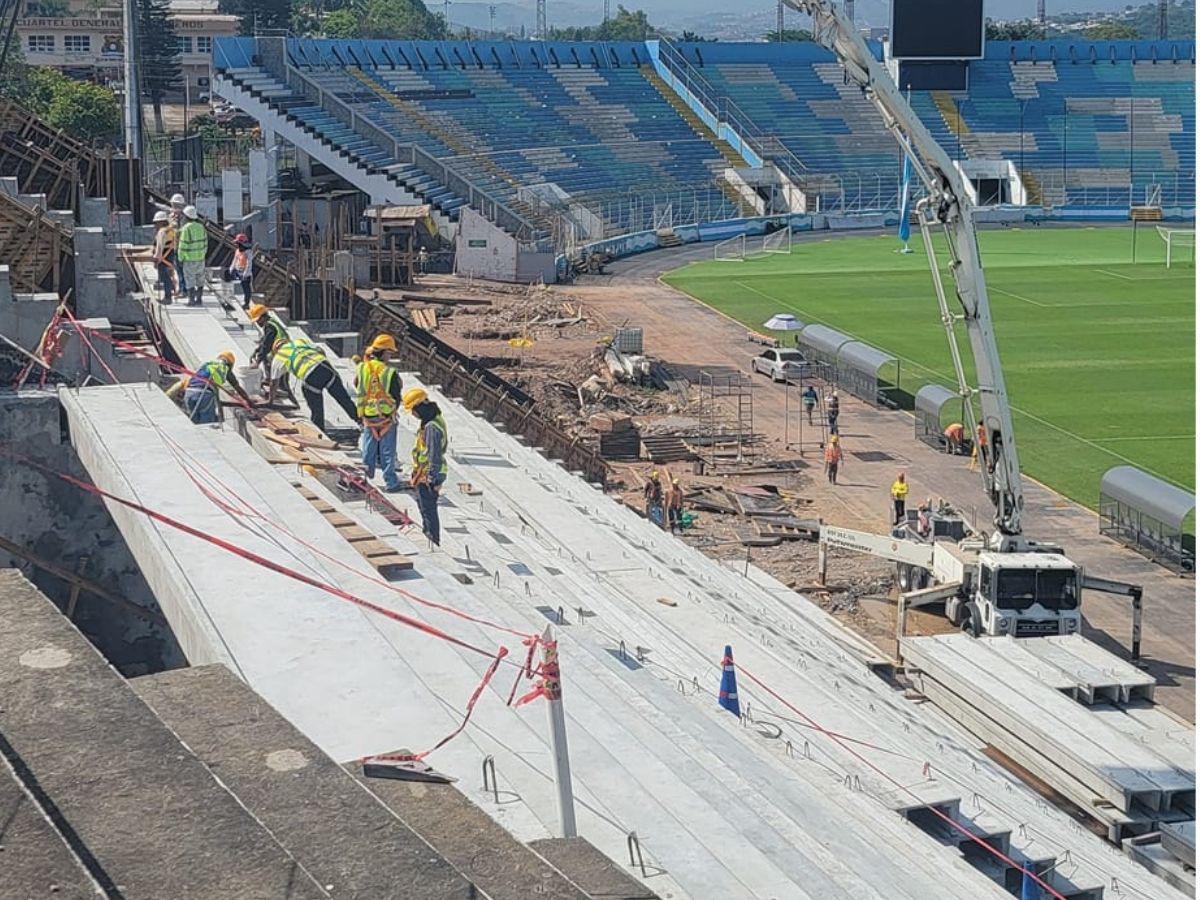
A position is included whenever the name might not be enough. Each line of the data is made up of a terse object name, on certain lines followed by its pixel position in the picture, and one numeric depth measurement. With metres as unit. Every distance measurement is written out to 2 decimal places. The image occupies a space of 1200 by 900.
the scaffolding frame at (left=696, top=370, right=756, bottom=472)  36.78
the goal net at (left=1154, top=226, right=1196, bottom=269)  71.44
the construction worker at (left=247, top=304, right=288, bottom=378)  22.02
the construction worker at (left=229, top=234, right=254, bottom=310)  29.22
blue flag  31.86
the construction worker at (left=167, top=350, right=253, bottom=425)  18.94
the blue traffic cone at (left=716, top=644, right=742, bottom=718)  15.06
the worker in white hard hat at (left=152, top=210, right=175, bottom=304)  26.88
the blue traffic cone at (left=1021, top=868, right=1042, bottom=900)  13.25
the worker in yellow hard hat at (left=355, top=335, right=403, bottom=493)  18.72
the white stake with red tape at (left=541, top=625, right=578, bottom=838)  8.36
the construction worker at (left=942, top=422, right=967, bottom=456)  37.34
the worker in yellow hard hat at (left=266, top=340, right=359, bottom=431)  21.11
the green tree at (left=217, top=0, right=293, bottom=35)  135.88
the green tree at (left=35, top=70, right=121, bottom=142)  86.00
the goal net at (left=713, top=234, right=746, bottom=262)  73.43
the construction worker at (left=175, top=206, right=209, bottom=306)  26.41
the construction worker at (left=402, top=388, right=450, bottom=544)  16.66
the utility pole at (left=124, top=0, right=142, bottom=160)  39.72
